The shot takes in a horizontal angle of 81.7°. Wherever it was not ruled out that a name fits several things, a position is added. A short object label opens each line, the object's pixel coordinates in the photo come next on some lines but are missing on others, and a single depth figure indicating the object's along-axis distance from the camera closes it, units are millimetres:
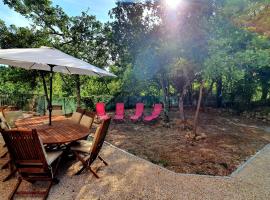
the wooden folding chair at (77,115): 3791
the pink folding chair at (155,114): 6782
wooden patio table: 2638
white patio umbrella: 2385
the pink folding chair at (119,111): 7009
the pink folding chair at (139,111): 7000
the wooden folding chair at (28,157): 2227
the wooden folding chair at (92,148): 2696
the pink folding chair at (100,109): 6814
